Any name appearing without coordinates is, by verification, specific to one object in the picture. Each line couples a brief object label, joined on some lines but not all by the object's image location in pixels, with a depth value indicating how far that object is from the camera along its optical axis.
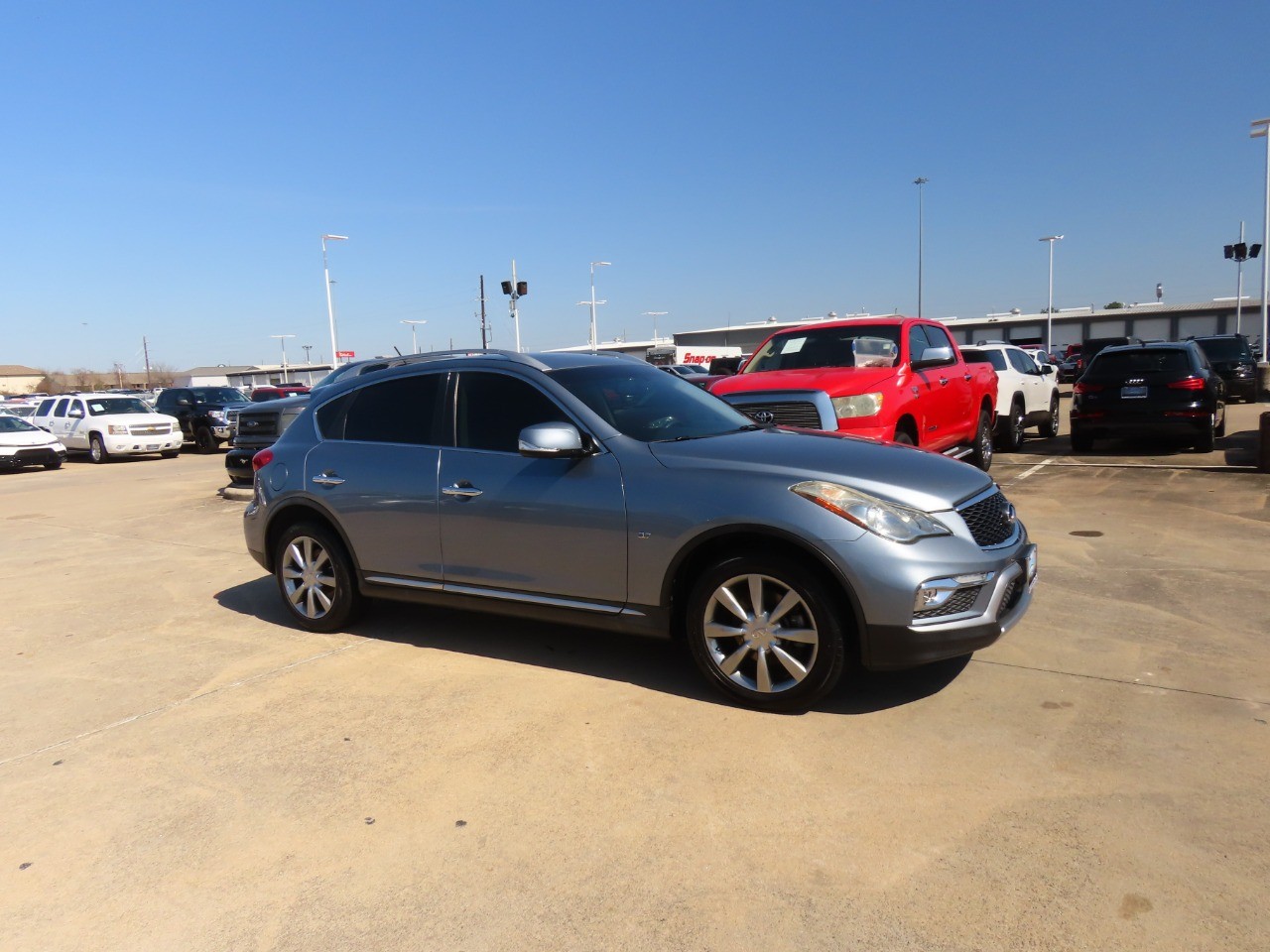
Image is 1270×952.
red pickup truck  7.76
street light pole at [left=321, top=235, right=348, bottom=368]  39.64
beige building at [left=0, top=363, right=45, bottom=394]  125.81
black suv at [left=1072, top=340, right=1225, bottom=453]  11.86
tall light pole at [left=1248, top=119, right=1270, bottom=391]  23.09
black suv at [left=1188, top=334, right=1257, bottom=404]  21.47
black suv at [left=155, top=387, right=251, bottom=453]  23.89
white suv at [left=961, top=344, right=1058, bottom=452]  13.99
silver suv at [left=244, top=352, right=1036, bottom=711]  3.86
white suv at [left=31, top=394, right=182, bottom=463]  21.80
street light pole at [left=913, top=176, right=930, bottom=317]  54.09
